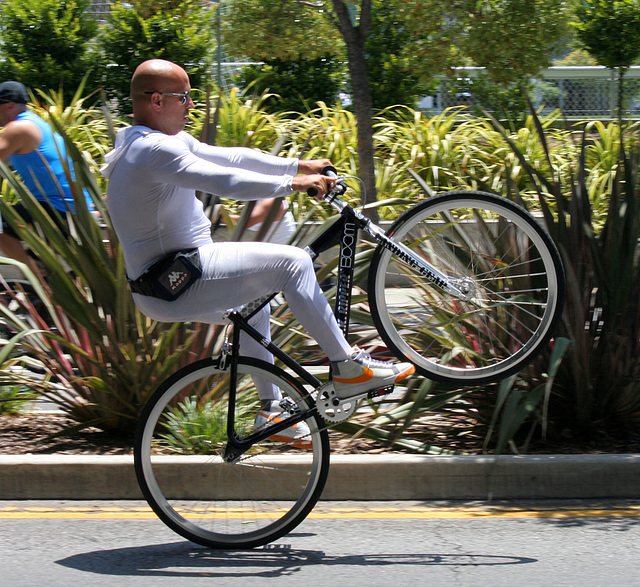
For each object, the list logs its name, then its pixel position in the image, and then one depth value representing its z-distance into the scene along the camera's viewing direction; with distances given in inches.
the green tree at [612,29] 650.2
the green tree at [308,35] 431.2
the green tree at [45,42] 642.8
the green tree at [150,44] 640.4
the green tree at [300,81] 643.5
